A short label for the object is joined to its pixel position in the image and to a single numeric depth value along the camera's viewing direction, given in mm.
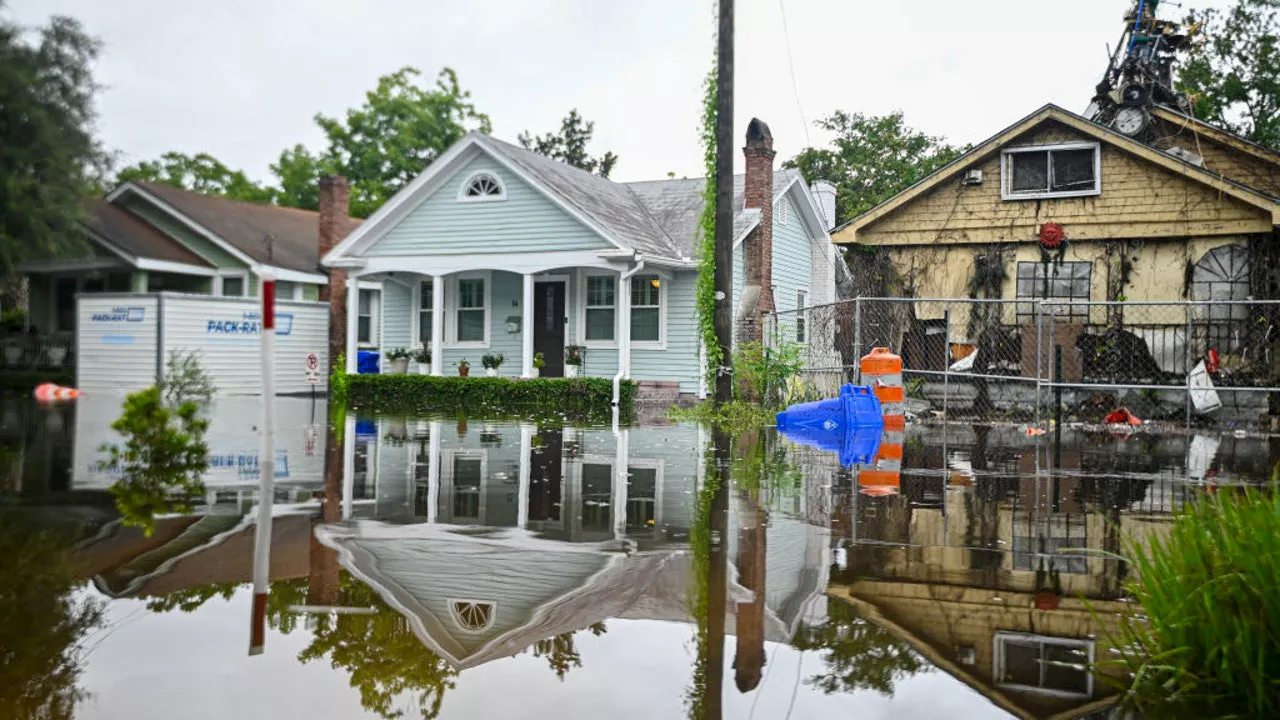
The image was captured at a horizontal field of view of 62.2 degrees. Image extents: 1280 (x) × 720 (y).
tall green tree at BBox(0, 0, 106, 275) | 27812
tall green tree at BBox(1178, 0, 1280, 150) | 29859
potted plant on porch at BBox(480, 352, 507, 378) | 24453
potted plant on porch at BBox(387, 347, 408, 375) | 25984
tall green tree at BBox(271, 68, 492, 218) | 51188
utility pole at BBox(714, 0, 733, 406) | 17531
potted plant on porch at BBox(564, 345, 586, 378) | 24230
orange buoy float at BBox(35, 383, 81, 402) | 22359
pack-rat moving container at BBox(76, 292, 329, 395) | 24438
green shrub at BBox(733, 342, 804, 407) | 18797
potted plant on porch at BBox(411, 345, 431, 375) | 25828
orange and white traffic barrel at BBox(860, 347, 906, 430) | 16797
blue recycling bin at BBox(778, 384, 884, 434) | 15508
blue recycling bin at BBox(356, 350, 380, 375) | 29125
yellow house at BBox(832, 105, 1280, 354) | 20031
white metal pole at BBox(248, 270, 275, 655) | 5074
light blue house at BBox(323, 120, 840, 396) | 23844
